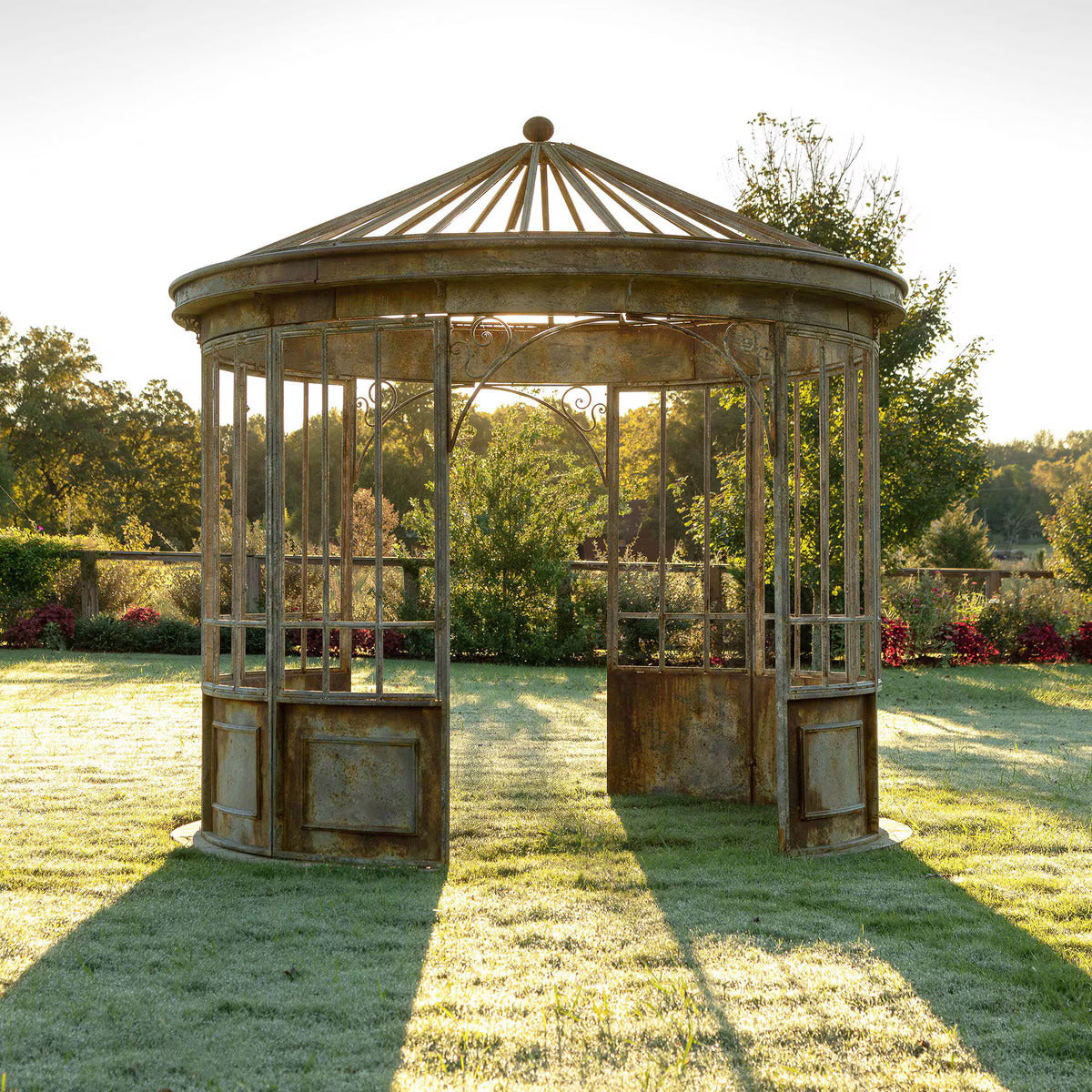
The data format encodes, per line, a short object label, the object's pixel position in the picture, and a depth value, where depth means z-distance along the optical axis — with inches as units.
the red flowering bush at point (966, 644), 717.9
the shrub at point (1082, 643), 748.0
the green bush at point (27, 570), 798.5
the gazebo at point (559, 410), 236.8
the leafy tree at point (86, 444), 1589.6
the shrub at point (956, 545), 1167.6
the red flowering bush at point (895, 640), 698.8
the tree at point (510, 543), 685.9
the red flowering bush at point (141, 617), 780.6
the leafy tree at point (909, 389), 600.4
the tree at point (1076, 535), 784.3
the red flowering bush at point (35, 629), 788.0
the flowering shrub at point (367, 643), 699.4
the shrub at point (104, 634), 767.7
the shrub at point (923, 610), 689.6
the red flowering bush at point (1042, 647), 746.8
